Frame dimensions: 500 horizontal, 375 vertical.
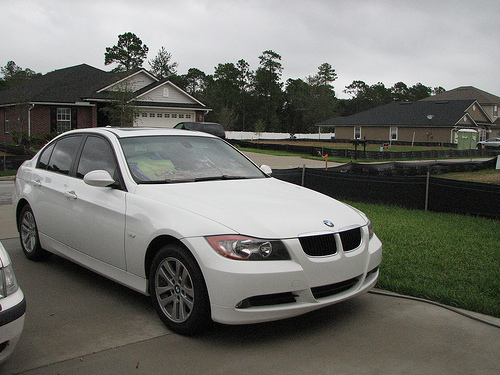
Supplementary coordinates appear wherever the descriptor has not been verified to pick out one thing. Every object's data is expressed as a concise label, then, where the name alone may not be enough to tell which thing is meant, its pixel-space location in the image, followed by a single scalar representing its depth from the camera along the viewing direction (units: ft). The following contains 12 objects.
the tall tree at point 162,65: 316.81
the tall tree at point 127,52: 293.02
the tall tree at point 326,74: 387.96
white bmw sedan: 12.09
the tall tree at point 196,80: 385.87
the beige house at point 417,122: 190.60
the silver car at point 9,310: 10.05
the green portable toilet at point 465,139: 150.57
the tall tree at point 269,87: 310.65
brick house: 112.06
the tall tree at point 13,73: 257.75
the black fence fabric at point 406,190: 30.78
